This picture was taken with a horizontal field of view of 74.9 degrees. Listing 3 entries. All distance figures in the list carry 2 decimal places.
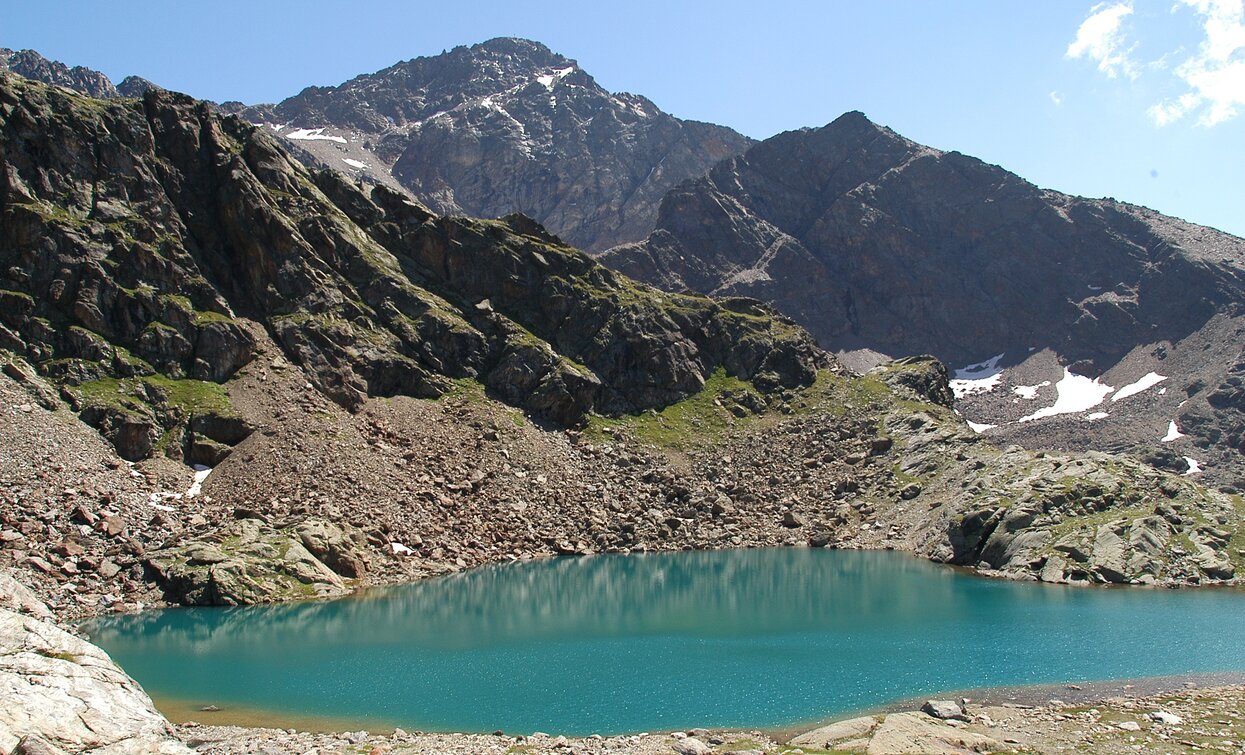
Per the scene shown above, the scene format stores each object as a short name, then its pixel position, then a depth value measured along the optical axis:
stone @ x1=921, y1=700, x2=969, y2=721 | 27.88
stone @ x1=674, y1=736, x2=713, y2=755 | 24.22
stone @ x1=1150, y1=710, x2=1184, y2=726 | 26.34
